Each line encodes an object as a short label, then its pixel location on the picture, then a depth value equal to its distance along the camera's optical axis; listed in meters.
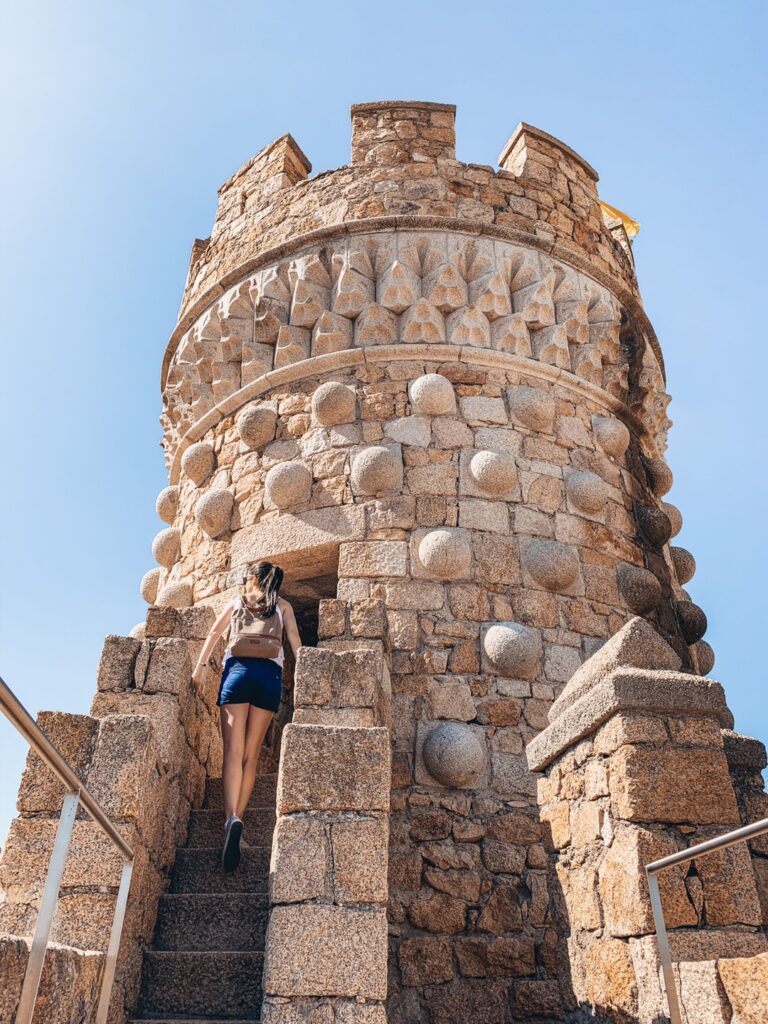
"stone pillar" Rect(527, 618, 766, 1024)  2.62
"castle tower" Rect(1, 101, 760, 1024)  3.43
